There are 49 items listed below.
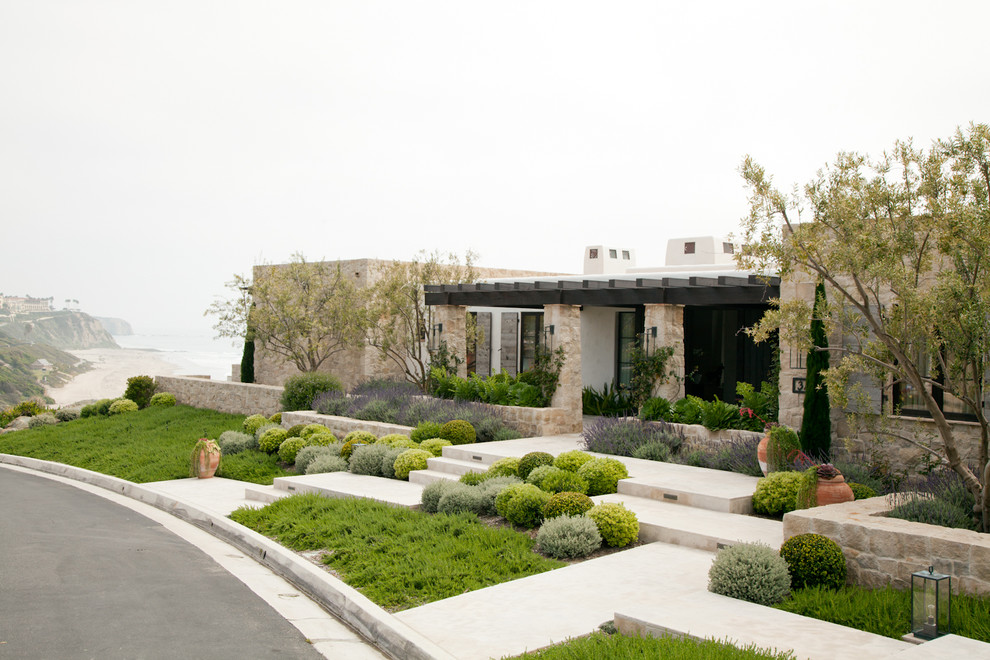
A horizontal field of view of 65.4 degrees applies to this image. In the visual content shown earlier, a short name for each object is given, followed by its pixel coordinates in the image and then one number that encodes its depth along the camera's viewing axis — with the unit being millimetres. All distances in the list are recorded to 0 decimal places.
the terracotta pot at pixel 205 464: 14798
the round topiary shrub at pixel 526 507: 9062
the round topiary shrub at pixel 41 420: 24734
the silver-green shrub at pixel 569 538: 8031
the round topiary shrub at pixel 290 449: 15438
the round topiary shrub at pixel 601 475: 10312
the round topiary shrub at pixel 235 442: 17203
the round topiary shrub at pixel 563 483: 9922
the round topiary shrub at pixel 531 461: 11012
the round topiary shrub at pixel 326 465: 13680
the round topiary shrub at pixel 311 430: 16312
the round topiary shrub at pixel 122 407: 24906
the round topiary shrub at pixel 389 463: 12961
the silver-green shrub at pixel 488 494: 9789
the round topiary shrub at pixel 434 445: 13781
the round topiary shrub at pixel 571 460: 11000
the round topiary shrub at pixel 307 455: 14445
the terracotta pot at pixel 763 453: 10672
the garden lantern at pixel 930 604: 5320
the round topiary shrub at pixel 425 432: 14734
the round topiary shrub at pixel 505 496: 9328
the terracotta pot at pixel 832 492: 8422
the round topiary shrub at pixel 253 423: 18438
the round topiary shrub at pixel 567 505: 8719
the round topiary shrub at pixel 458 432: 14500
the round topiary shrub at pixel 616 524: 8234
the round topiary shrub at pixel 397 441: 14182
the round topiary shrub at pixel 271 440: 16531
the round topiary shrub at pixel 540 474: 10195
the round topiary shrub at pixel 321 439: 15445
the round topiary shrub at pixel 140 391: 26469
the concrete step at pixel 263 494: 12216
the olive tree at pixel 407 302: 20203
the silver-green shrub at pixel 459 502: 9750
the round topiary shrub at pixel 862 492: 9117
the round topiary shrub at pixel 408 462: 12688
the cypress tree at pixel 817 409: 10781
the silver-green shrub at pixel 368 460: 13172
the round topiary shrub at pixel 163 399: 25438
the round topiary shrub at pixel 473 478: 10844
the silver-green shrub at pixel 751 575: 6238
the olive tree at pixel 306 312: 22422
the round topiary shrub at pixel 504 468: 11164
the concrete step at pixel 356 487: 10961
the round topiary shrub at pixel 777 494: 8969
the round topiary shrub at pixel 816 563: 6477
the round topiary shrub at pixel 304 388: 19750
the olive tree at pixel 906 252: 6430
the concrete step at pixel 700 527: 7945
